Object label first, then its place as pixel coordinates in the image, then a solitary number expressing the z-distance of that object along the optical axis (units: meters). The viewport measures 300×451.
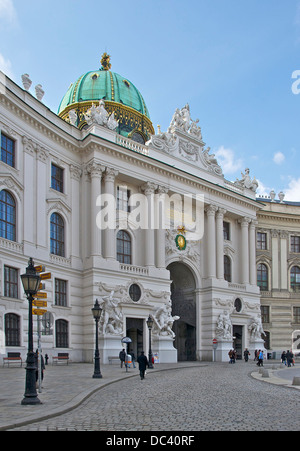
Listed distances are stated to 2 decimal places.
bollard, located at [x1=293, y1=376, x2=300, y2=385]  20.17
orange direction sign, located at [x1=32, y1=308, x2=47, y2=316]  16.06
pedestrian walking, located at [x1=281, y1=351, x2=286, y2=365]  40.19
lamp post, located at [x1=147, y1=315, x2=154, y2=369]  31.33
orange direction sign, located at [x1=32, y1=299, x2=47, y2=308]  16.06
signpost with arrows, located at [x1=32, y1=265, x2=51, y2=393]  16.05
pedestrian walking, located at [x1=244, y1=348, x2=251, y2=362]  43.47
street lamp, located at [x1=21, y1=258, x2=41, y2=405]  13.38
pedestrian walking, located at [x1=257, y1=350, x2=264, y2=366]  35.84
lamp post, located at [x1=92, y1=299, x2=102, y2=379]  23.11
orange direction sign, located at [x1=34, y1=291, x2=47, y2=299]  16.66
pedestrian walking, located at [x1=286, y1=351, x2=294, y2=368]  37.94
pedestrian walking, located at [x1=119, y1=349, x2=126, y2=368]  30.80
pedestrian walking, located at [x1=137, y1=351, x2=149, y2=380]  22.89
